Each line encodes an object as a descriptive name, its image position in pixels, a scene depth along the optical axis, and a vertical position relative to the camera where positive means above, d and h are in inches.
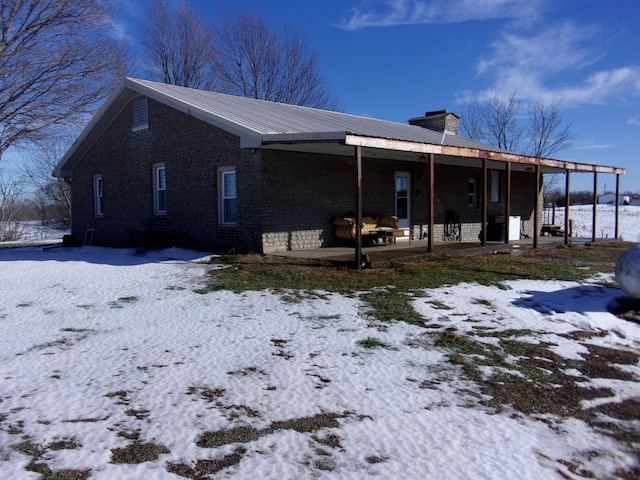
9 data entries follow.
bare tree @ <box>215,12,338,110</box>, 1293.1 +351.8
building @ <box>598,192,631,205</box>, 3334.6 +132.6
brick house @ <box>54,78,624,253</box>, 472.4 +48.6
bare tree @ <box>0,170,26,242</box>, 1031.0 +5.0
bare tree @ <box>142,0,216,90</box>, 1302.9 +394.1
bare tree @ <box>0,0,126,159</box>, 822.5 +236.6
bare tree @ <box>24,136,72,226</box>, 1425.9 +53.0
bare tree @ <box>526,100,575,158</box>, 1470.2 +213.9
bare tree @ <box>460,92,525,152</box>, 1493.6 +238.5
